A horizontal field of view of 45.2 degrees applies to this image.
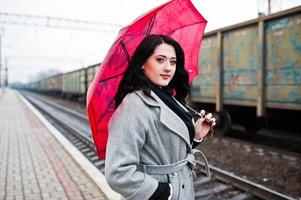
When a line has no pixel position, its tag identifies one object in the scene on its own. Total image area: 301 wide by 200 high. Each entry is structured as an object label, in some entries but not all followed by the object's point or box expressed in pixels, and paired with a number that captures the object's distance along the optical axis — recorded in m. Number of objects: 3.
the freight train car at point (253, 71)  7.12
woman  1.66
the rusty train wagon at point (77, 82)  25.07
